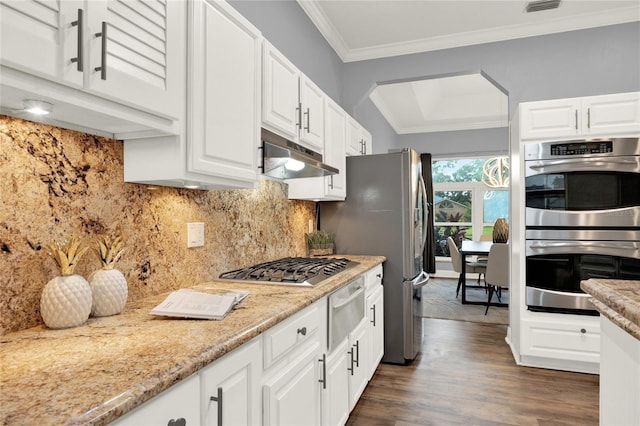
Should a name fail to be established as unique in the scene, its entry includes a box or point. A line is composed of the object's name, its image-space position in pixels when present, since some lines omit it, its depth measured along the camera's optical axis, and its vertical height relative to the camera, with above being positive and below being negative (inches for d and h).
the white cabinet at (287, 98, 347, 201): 112.0 +15.9
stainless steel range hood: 75.0 +12.2
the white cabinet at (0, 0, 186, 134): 33.1 +16.5
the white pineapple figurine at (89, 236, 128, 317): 49.0 -8.7
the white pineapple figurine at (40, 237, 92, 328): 43.9 -9.1
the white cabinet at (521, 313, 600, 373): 117.3 -38.8
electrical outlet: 72.2 -3.4
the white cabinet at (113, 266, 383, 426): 36.4 -21.4
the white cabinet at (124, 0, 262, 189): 54.5 +15.5
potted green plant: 127.3 -8.7
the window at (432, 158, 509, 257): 291.0 +11.4
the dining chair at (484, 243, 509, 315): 184.5 -23.7
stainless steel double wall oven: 113.0 +0.0
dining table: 204.8 -19.3
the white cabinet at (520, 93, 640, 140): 116.6 +31.3
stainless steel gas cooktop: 76.0 -11.9
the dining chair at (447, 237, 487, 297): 223.2 -28.1
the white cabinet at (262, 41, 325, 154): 77.8 +26.3
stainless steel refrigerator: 126.3 -3.9
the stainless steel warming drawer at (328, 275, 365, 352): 76.4 -20.4
